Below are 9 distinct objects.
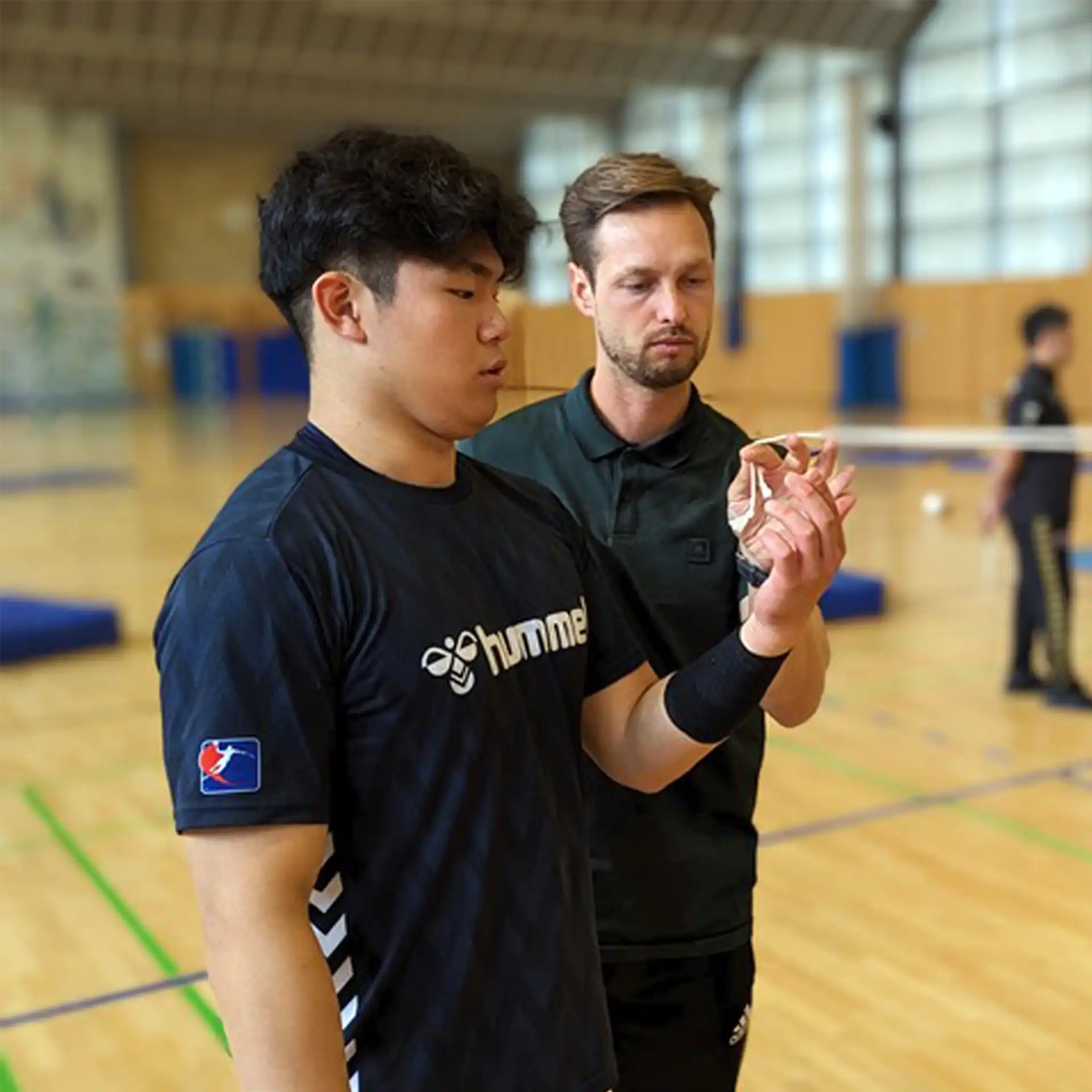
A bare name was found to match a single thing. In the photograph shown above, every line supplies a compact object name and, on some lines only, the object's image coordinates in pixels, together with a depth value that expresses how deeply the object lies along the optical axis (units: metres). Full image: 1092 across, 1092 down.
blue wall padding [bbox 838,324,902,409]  21.84
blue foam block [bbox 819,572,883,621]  7.21
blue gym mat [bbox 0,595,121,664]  6.68
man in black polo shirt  2.00
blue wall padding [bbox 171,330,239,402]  28.36
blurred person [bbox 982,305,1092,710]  5.68
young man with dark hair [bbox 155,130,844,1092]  1.23
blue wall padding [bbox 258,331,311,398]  28.48
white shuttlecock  10.62
